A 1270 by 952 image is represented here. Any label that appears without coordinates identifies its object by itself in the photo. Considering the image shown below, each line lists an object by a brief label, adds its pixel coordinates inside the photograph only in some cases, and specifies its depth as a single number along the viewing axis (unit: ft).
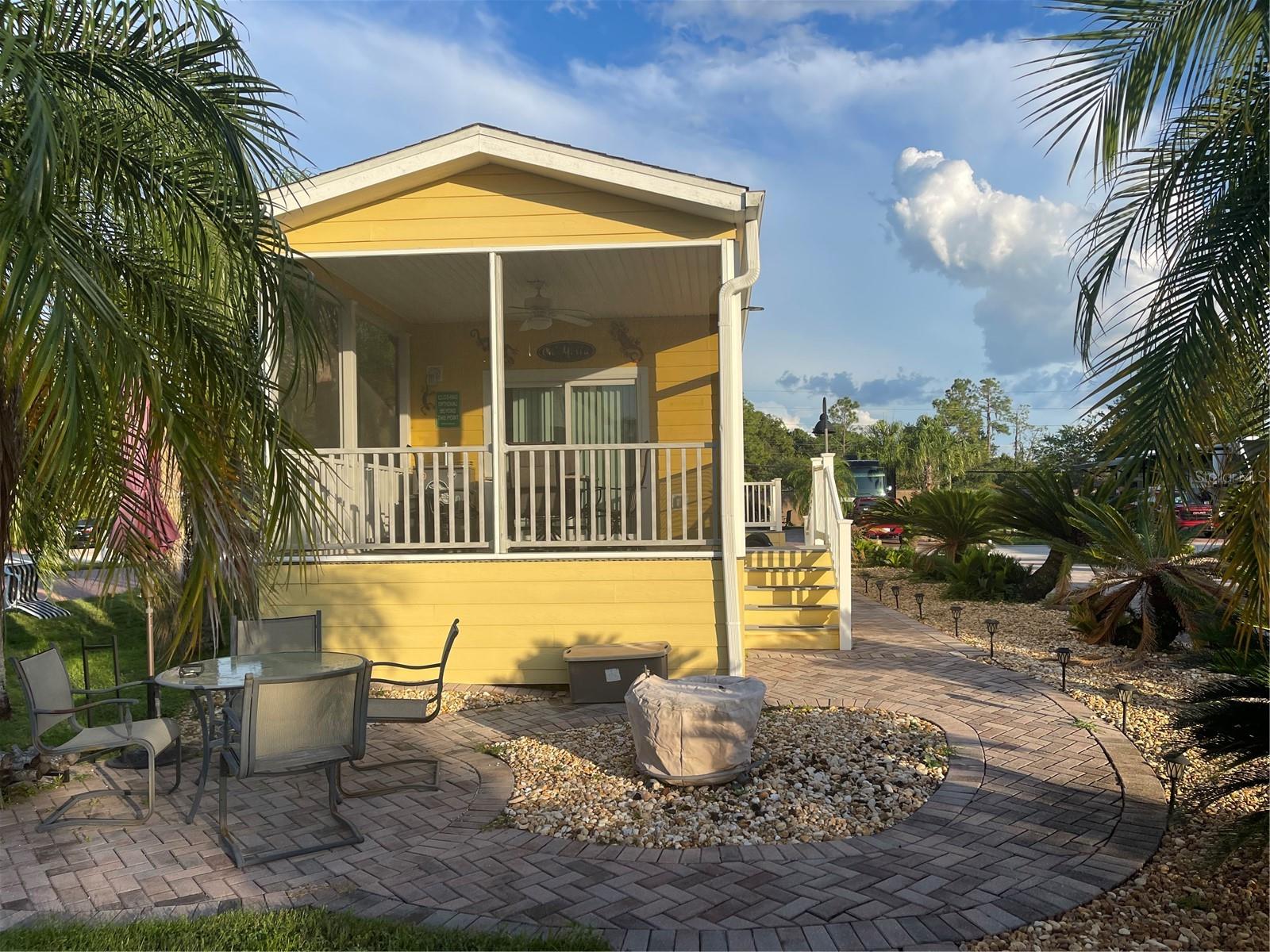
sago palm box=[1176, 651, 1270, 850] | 10.16
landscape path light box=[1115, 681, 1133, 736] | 17.99
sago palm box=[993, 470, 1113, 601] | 33.74
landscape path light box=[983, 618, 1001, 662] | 25.04
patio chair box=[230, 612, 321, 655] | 17.74
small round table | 14.17
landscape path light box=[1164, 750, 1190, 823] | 12.92
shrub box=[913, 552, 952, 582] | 43.11
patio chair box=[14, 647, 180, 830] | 13.66
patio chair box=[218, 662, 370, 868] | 12.51
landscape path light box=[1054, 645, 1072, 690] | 21.27
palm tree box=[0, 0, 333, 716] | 10.16
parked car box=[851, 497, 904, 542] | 71.76
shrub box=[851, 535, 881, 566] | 54.80
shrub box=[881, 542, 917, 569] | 51.65
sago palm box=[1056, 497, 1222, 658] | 25.16
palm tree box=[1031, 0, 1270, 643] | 10.73
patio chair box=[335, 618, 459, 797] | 15.38
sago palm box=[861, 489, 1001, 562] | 42.96
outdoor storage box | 21.38
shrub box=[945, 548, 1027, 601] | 38.34
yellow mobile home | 22.93
